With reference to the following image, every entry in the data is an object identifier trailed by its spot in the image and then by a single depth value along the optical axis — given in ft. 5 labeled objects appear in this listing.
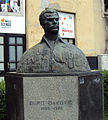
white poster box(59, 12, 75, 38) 41.45
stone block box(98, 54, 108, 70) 45.68
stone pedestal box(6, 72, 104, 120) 10.79
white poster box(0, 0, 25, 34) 33.50
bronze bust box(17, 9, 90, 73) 11.53
